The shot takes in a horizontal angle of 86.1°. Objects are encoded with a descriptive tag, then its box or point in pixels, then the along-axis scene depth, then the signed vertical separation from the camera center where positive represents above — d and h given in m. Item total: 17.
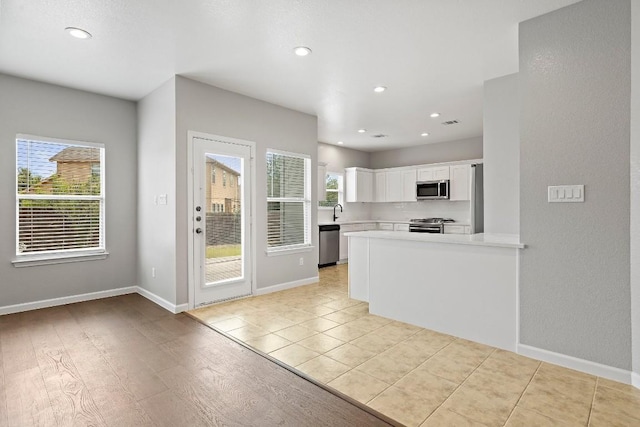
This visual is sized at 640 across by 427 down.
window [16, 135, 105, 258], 4.00 +0.18
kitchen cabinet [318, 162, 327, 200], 7.44 +0.65
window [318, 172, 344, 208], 7.81 +0.48
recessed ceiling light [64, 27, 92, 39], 2.87 +1.52
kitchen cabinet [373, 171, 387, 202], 8.24 +0.58
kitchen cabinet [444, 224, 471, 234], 7.05 -0.40
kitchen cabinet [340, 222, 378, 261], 7.51 -0.45
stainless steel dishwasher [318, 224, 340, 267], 7.00 -0.72
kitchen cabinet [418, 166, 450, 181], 7.18 +0.78
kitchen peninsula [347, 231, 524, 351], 2.86 -0.68
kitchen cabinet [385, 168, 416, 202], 7.74 +0.57
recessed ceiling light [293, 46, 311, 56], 3.20 +1.52
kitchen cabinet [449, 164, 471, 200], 6.88 +0.55
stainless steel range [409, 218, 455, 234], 6.98 -0.31
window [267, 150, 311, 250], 4.93 +0.15
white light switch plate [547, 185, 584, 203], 2.46 +0.12
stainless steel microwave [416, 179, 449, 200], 7.11 +0.43
